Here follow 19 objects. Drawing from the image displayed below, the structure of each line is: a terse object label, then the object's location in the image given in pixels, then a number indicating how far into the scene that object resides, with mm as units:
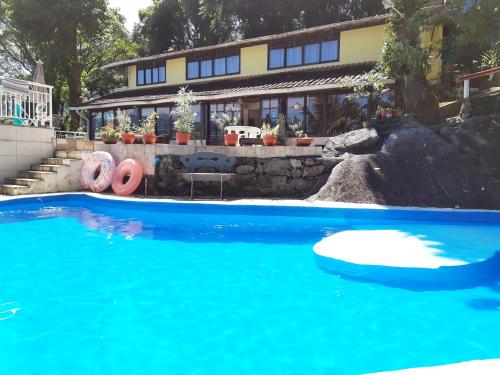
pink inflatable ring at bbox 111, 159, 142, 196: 11391
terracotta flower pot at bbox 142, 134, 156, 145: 12461
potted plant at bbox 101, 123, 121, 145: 12656
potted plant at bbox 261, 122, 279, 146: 11953
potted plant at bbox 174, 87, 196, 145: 12500
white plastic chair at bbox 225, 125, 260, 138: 14852
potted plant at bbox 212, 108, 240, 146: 12508
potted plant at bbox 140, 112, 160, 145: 12484
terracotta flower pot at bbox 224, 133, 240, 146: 12477
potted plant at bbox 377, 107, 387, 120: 13798
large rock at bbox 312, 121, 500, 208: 9461
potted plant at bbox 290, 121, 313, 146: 11953
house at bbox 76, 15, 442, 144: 16516
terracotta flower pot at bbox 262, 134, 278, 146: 11945
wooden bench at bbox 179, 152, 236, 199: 11352
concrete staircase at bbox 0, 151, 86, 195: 11250
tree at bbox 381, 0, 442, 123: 12742
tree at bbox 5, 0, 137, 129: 25844
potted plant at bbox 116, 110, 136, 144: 12544
